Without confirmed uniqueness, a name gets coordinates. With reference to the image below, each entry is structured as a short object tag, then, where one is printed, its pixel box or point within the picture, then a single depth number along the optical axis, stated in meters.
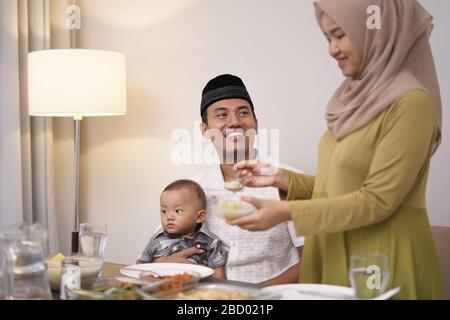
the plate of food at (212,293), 1.27
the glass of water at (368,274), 1.28
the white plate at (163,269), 1.60
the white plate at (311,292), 1.31
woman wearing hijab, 1.44
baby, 2.25
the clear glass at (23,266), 1.32
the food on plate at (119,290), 1.27
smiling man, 2.24
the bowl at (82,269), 1.44
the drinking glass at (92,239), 1.60
